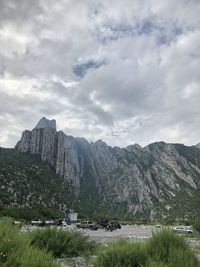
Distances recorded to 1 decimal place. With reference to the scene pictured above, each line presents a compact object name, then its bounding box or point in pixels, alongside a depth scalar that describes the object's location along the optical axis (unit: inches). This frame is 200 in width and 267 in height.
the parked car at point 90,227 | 1364.5
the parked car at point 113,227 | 1316.0
